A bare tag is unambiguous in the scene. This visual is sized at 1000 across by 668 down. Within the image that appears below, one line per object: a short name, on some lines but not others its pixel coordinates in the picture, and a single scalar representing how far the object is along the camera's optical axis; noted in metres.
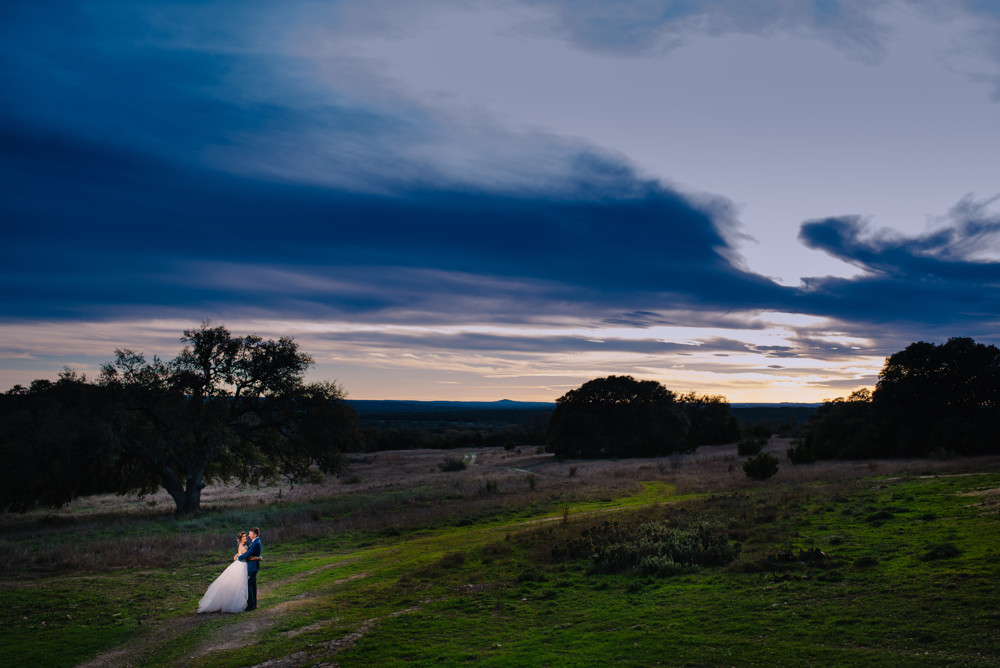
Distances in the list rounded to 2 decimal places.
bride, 14.46
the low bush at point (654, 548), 16.00
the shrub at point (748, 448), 59.59
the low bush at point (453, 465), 60.93
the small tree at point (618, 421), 73.81
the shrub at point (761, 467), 36.22
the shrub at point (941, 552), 13.03
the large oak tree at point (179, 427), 32.75
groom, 14.73
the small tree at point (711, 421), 92.19
